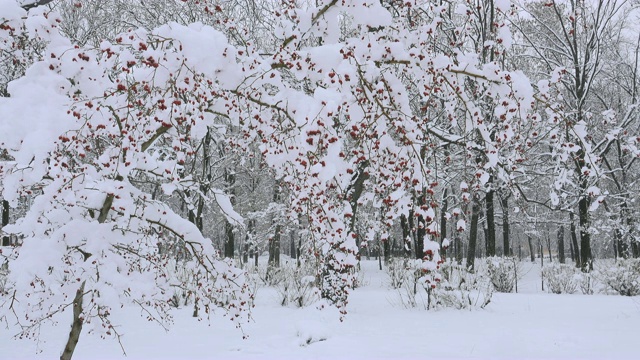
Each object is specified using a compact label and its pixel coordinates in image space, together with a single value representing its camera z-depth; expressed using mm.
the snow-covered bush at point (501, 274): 12477
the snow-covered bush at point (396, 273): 14062
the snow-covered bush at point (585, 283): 12016
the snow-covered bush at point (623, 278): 11414
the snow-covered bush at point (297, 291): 10375
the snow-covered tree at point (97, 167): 2684
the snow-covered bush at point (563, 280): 12250
